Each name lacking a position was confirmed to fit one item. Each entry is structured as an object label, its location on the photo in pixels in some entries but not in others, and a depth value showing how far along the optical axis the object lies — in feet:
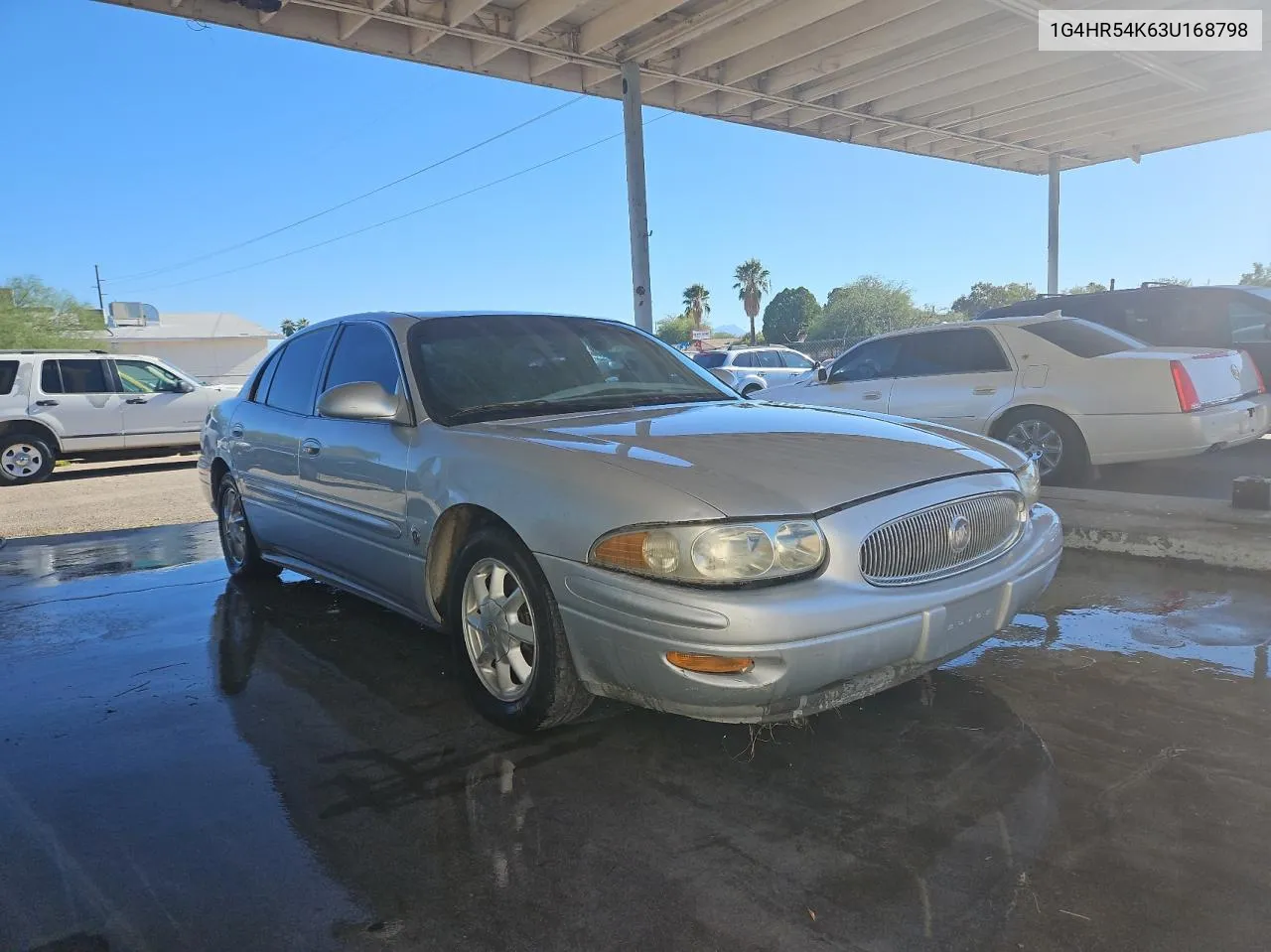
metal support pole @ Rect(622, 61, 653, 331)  40.55
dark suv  26.66
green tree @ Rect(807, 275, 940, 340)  166.30
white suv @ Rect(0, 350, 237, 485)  40.45
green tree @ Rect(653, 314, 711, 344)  231.91
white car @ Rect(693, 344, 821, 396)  60.08
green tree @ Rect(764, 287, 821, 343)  232.94
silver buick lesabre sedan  8.00
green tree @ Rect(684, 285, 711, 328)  275.39
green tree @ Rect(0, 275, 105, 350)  112.88
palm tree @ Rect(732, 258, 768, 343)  248.32
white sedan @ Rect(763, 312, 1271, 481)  20.58
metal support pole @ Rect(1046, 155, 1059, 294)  61.11
